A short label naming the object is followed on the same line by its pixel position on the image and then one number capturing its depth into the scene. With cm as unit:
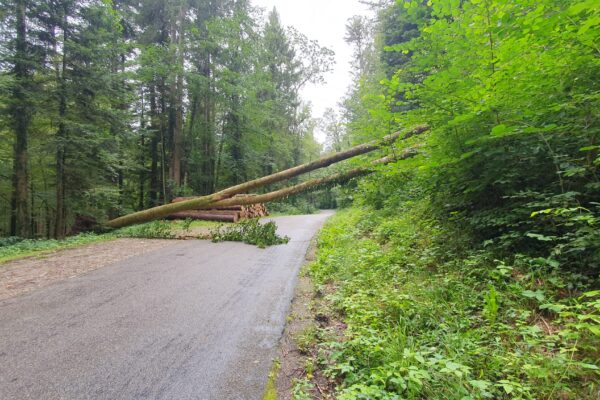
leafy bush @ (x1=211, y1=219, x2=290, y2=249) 763
